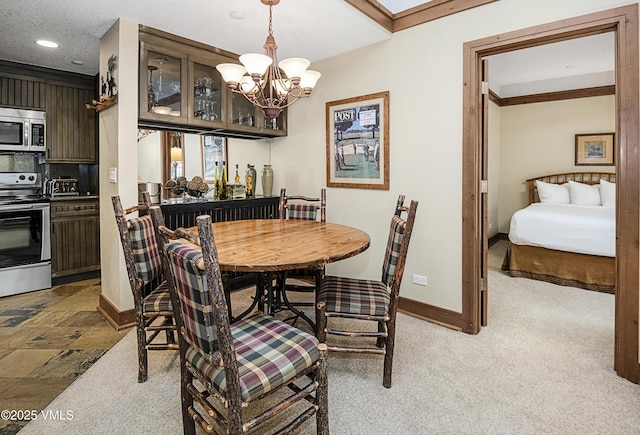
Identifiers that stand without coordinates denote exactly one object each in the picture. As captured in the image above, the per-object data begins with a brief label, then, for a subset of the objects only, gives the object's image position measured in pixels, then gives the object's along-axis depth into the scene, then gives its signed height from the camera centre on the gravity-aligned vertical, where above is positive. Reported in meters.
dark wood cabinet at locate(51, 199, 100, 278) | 3.92 -0.27
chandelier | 2.15 +0.90
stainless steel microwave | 3.73 +0.91
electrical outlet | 3.10 -0.61
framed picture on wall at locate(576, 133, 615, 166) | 5.82 +1.00
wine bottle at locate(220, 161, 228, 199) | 3.83 +0.27
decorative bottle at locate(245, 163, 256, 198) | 4.13 +0.37
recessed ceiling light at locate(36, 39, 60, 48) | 3.19 +1.56
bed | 3.77 -0.41
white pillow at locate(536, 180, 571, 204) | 5.71 +0.27
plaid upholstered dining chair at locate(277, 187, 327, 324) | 2.84 -0.01
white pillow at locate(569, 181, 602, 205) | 5.46 +0.24
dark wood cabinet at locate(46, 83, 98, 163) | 4.05 +1.04
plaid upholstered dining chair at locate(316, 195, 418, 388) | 1.98 -0.52
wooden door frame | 2.06 +0.30
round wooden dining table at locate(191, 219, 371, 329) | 1.64 -0.19
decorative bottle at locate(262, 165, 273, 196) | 4.26 +0.38
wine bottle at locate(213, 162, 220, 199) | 3.83 +0.28
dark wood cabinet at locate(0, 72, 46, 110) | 3.79 +1.33
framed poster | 3.31 +0.68
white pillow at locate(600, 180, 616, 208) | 5.25 +0.23
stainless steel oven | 3.56 -0.31
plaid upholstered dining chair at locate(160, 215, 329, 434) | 1.17 -0.55
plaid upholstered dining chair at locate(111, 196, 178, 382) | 1.97 -0.38
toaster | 4.18 +0.32
